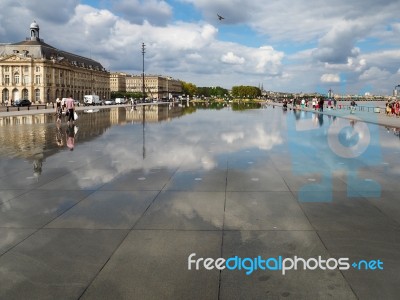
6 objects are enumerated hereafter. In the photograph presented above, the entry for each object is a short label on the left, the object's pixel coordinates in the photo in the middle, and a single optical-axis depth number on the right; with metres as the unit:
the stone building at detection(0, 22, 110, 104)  116.00
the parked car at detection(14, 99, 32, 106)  68.64
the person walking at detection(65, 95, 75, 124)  28.12
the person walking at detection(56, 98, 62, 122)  29.68
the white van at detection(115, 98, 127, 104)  96.72
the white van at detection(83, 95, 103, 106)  81.94
